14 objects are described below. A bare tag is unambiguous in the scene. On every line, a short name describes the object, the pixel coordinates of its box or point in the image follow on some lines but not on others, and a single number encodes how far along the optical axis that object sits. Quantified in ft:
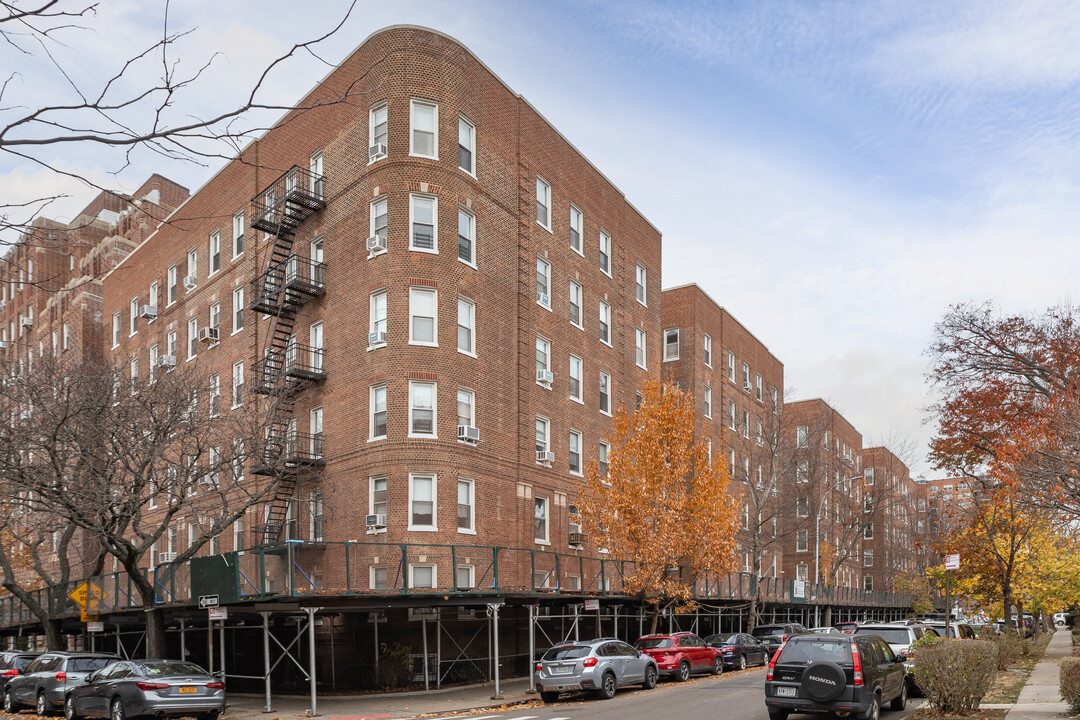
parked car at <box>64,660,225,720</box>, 69.26
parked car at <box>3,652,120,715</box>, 83.66
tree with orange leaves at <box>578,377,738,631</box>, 111.14
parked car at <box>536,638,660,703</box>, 82.43
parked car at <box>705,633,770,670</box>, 115.44
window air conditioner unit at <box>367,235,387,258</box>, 104.50
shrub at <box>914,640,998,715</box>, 56.39
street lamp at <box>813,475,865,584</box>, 192.24
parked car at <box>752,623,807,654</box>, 128.16
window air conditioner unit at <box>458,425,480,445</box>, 103.04
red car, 98.94
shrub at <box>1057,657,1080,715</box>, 53.06
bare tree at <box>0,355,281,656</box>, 90.43
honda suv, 55.06
